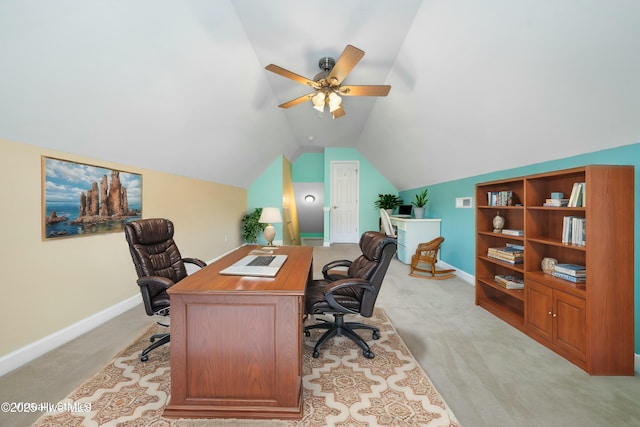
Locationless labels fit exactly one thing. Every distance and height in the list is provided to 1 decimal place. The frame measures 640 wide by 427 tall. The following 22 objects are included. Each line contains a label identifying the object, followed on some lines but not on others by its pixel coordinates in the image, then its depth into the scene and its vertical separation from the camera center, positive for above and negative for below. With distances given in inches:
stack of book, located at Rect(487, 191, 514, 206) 112.2 +6.0
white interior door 290.2 +14.3
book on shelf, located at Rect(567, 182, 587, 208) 78.9 +4.7
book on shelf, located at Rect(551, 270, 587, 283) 80.4 -21.2
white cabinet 196.5 -15.2
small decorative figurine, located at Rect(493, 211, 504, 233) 120.9 -5.4
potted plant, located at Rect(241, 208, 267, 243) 241.4 -12.6
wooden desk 55.7 -30.3
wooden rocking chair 163.8 -32.0
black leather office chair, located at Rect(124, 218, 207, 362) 75.6 -15.7
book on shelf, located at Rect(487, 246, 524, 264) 105.2 -18.0
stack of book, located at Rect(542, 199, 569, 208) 84.6 +2.7
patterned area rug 55.8 -44.4
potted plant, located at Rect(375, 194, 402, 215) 257.9 +10.0
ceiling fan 88.3 +50.1
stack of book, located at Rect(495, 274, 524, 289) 105.8 -29.2
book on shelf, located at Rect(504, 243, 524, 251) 112.2 -15.5
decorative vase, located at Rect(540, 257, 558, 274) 90.7 -18.8
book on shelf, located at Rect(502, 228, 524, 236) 104.0 -8.6
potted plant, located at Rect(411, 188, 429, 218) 210.5 +5.9
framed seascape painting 83.3 +5.9
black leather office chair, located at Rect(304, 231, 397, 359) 75.9 -26.0
